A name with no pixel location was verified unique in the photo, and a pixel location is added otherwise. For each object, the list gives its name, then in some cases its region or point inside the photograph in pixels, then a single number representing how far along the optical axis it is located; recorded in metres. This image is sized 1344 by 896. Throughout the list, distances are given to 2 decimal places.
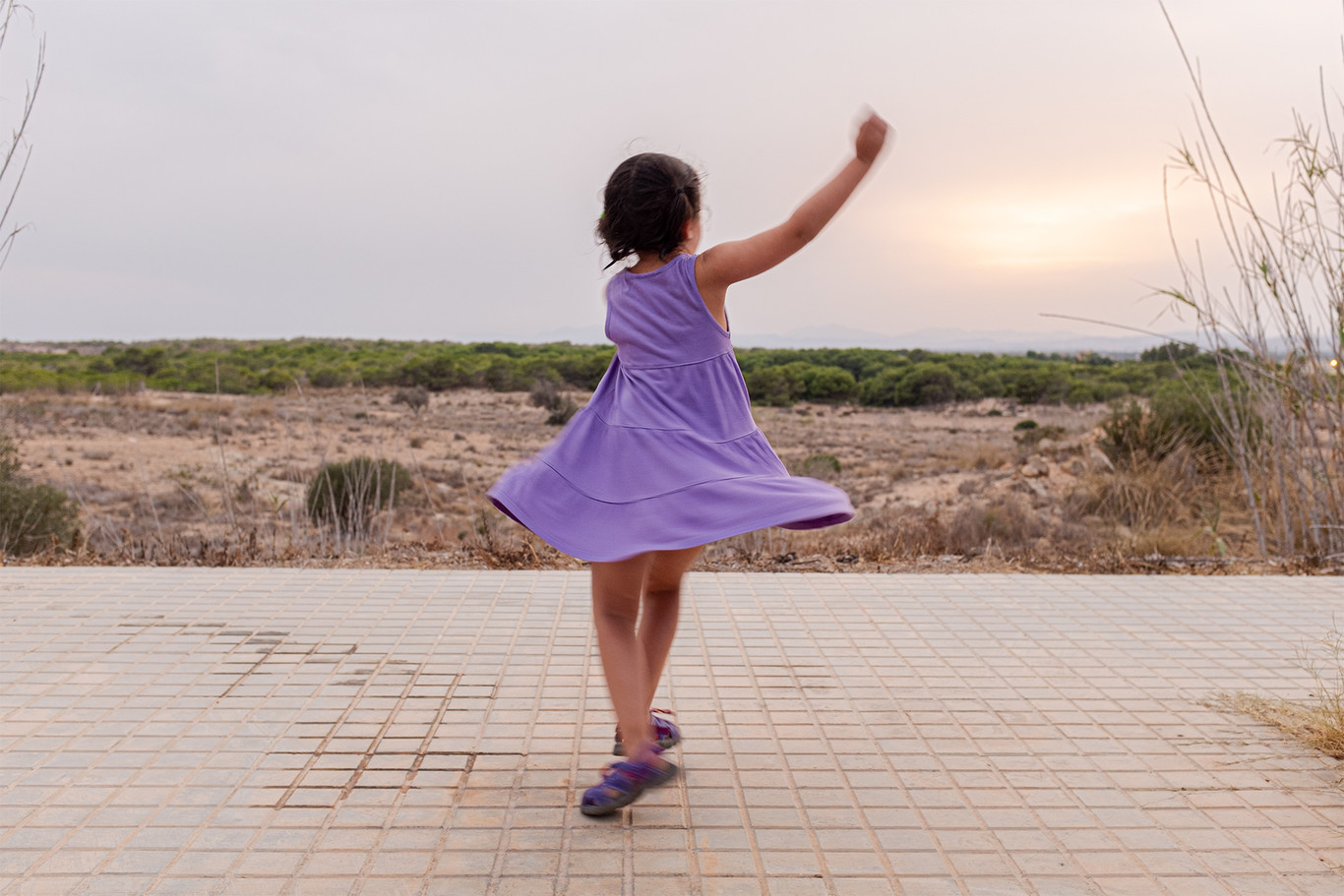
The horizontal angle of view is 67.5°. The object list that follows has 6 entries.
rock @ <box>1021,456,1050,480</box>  14.56
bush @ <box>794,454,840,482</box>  15.15
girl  2.41
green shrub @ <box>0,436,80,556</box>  8.22
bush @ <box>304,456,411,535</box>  10.59
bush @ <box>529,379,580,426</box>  28.28
